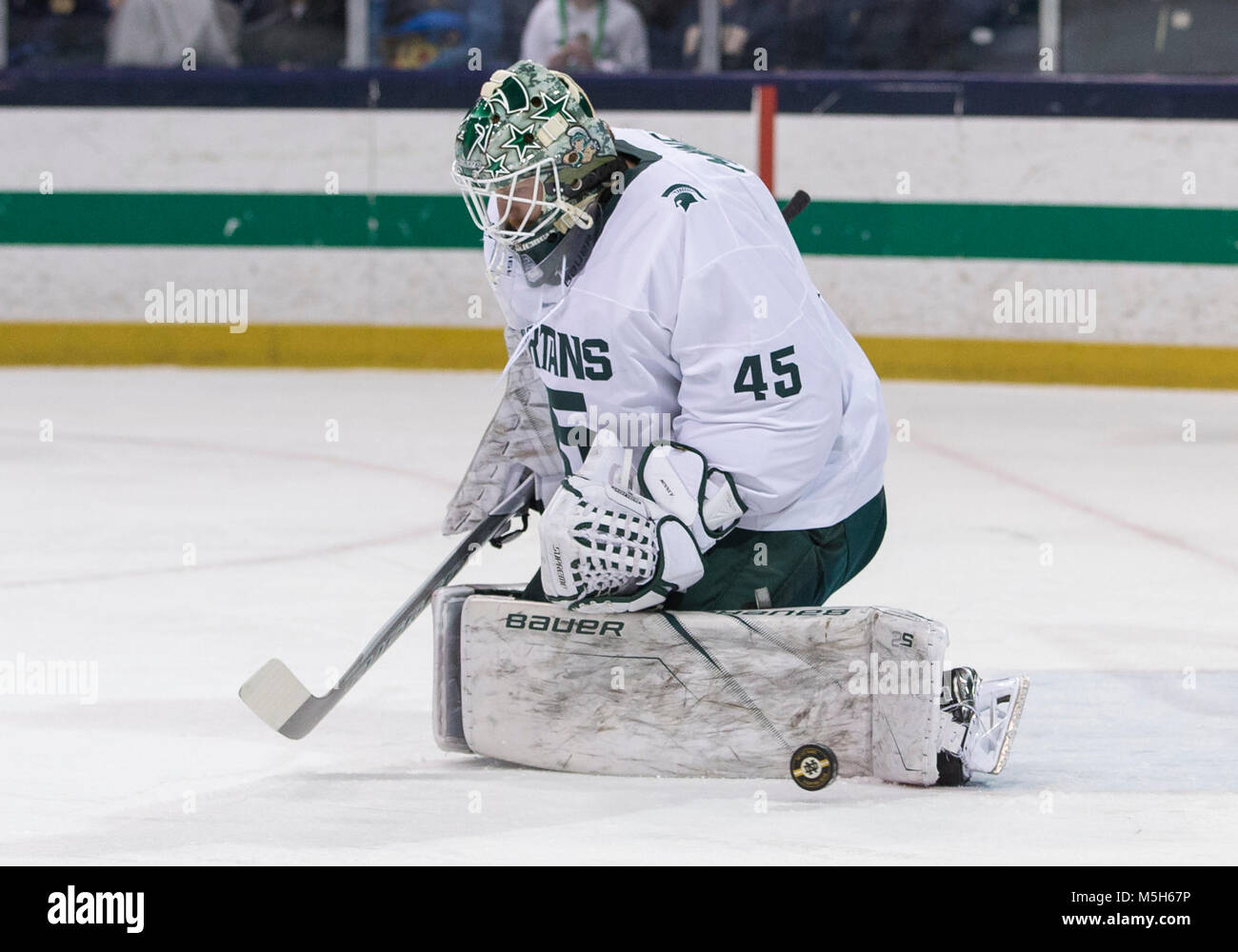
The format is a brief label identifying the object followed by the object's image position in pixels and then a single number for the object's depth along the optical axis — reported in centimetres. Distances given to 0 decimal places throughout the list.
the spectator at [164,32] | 1523
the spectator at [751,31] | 1512
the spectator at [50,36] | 1539
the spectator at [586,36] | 1480
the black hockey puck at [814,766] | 513
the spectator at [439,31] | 1528
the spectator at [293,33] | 1539
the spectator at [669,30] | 1531
